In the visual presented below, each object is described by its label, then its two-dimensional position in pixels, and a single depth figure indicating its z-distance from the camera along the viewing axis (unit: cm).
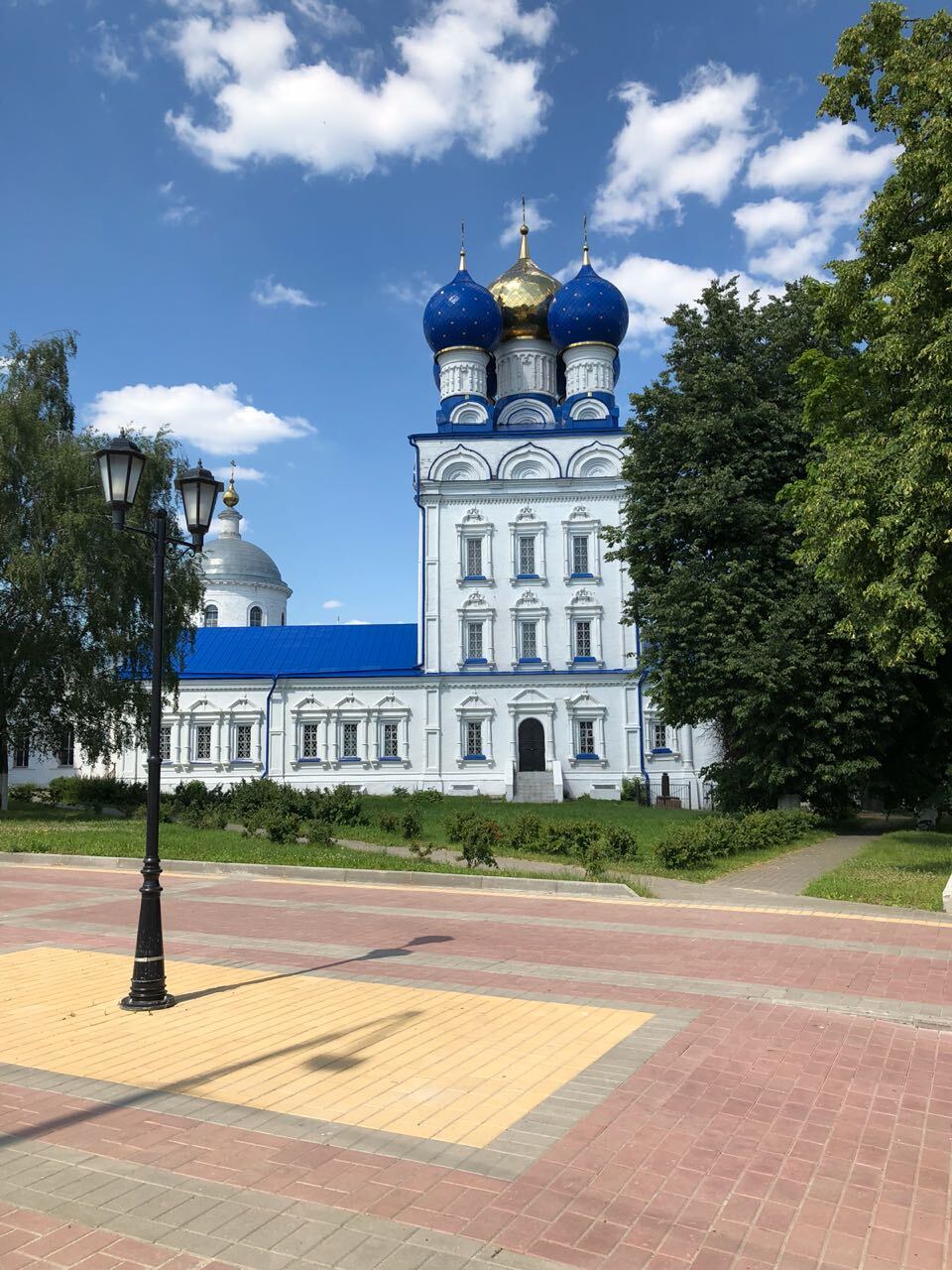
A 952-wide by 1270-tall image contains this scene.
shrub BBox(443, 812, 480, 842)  1652
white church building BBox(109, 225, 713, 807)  3722
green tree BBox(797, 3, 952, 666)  1228
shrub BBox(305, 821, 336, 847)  1838
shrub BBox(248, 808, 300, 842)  1941
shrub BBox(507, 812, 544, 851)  1720
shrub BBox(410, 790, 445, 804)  3347
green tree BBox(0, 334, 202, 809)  2512
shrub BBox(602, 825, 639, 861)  1574
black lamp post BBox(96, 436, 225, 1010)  702
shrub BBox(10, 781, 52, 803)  3435
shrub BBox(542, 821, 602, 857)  1658
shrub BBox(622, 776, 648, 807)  3556
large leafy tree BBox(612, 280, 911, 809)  2138
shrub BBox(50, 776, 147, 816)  3042
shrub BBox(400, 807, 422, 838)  2020
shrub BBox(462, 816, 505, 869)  1498
